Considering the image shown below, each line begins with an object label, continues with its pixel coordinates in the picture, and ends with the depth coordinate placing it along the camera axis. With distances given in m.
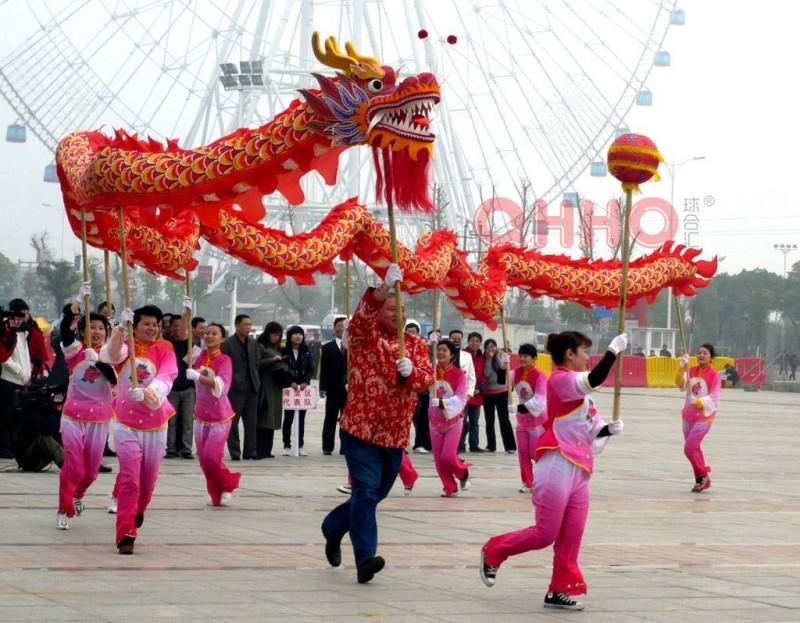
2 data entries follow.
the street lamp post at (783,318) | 81.19
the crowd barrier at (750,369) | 49.88
